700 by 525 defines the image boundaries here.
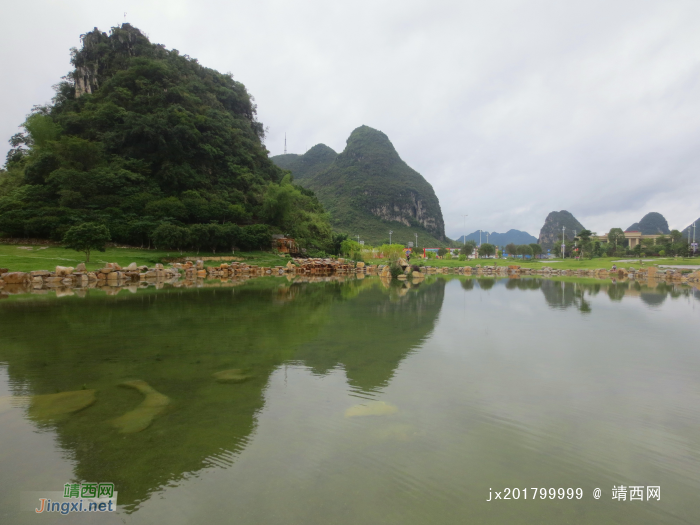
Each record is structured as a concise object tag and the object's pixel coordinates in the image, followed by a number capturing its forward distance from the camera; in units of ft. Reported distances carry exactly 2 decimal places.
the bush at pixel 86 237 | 68.28
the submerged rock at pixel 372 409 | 12.10
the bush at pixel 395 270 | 99.91
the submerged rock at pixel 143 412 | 10.91
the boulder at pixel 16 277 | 53.36
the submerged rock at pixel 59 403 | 11.78
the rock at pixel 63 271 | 57.16
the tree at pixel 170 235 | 102.47
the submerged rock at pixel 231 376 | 15.16
